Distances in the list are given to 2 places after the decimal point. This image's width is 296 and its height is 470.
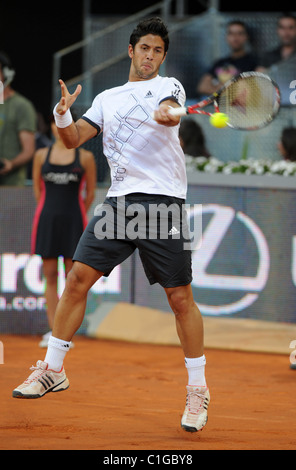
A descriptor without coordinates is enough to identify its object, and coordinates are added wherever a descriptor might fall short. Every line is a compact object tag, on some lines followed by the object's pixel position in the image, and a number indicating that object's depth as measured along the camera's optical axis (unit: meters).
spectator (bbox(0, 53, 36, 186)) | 17.92
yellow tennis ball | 8.86
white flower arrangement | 16.84
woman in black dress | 14.80
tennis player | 9.44
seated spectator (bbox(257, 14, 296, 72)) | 21.81
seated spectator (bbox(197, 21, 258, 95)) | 21.56
